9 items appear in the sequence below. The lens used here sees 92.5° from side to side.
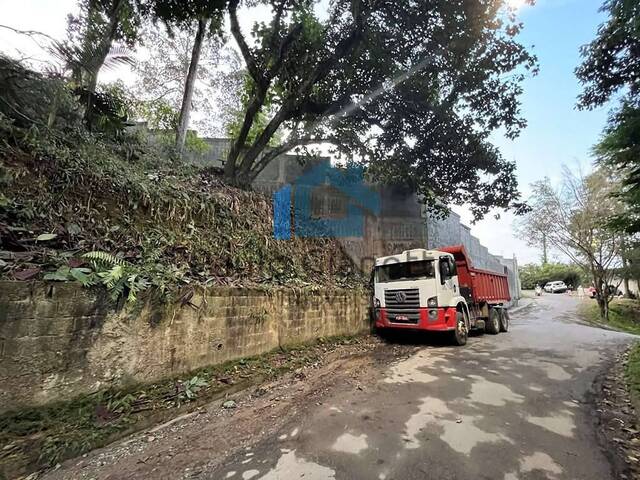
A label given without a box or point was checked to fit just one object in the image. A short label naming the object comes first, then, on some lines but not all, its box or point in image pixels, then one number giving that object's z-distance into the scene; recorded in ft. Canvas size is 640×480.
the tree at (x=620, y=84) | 14.46
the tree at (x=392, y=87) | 26.94
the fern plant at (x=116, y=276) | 11.06
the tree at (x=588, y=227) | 49.41
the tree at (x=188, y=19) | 20.89
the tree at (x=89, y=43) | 10.73
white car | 108.78
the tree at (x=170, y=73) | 41.02
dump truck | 23.52
